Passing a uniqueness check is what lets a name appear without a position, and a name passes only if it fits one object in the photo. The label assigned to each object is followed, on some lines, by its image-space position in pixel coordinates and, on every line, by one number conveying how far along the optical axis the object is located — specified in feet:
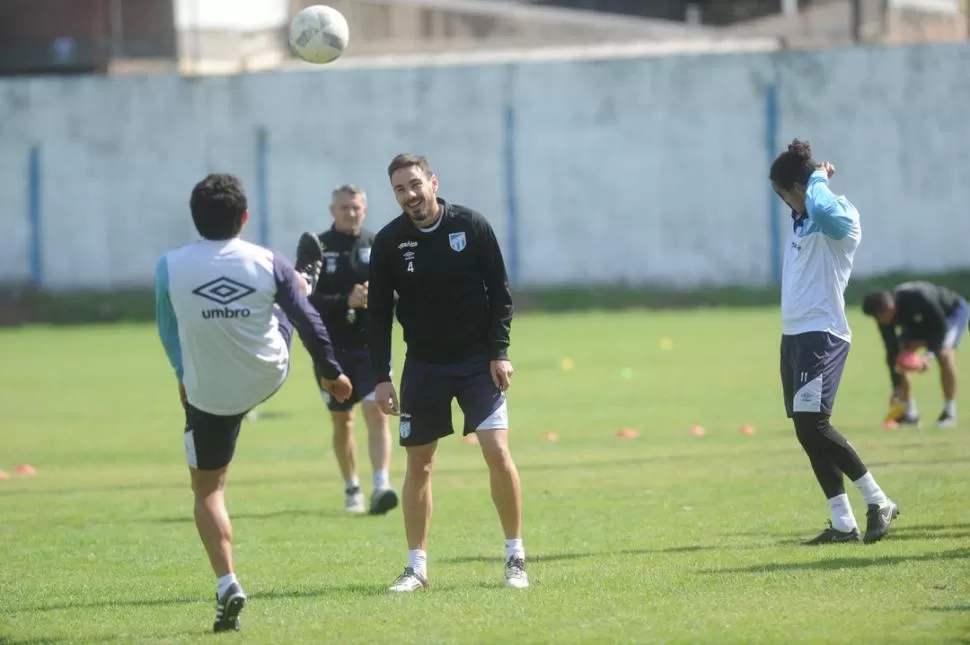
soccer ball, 80.59
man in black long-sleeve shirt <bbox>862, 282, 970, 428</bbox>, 103.86
